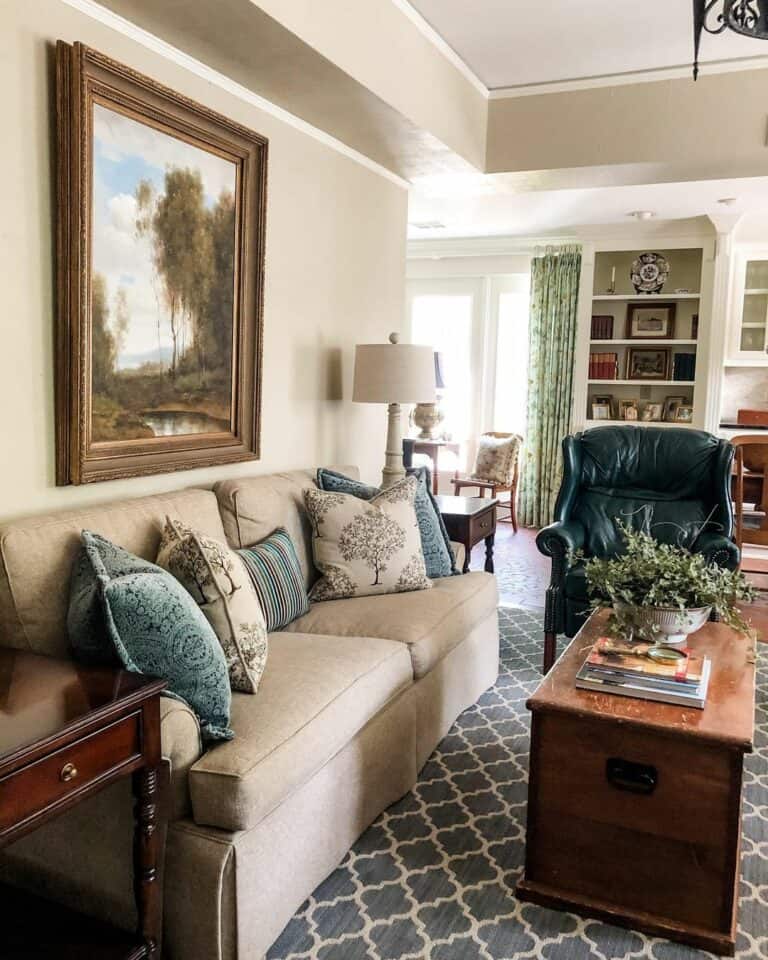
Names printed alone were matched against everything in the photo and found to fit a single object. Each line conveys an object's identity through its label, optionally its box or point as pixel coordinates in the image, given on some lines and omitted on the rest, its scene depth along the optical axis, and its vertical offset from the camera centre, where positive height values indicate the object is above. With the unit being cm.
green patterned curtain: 689 +22
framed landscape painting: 234 +34
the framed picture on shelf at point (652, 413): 679 -10
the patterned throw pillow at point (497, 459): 672 -52
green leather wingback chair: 371 -43
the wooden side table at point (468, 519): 390 -59
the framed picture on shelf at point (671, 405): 676 -4
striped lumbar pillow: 264 -62
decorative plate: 669 +102
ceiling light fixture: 179 +83
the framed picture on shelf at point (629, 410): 682 -9
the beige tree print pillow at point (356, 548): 302 -57
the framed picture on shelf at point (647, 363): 677 +30
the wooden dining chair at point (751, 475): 452 -43
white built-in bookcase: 640 +74
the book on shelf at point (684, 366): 652 +27
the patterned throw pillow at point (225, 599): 213 -55
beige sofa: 177 -90
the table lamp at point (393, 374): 363 +7
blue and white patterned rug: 193 -126
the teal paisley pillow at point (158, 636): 181 -56
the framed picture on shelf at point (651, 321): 674 +64
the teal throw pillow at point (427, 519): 333 -51
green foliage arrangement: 241 -53
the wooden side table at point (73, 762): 141 -68
